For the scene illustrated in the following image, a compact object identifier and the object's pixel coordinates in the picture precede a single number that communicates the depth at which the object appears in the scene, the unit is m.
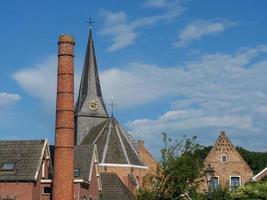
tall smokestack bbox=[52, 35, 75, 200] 40.06
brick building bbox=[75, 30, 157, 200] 54.22
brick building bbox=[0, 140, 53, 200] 38.66
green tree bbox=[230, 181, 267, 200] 34.03
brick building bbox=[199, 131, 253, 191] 58.72
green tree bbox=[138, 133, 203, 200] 41.12
